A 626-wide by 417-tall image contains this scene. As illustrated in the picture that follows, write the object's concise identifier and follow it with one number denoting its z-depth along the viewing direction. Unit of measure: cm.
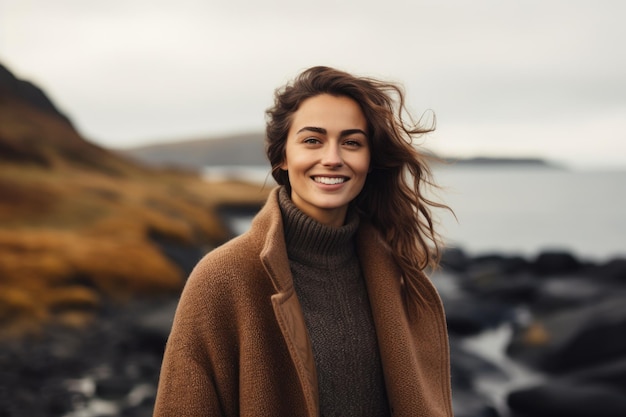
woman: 260
